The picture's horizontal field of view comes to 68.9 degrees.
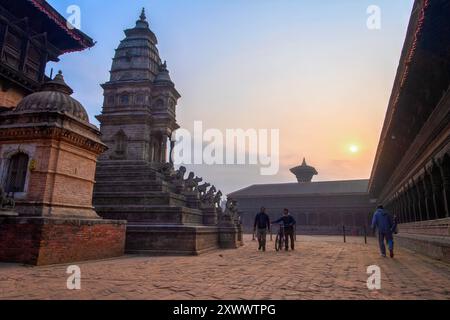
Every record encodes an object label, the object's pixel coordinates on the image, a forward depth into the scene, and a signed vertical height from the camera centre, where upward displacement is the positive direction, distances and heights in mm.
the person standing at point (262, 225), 12831 +49
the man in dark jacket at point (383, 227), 10046 +61
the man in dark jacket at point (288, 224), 12828 +92
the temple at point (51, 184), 7109 +961
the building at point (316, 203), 36000 +2733
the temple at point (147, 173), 10961 +2444
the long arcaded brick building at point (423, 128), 5926 +3342
